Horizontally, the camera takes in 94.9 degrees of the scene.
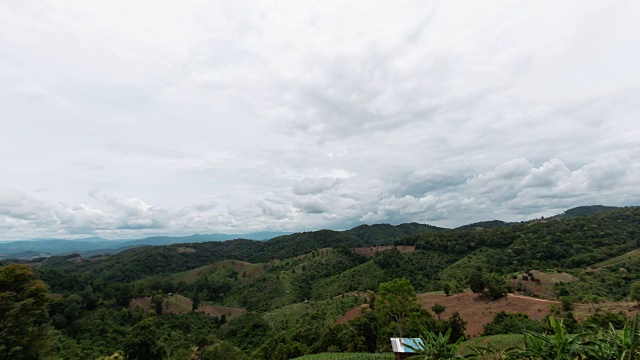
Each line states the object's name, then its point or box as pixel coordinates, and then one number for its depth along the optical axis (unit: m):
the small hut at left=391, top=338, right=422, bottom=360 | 20.06
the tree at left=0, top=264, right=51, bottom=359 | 33.31
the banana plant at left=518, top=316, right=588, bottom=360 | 8.87
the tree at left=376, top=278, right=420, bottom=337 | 47.91
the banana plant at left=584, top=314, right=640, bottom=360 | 8.10
